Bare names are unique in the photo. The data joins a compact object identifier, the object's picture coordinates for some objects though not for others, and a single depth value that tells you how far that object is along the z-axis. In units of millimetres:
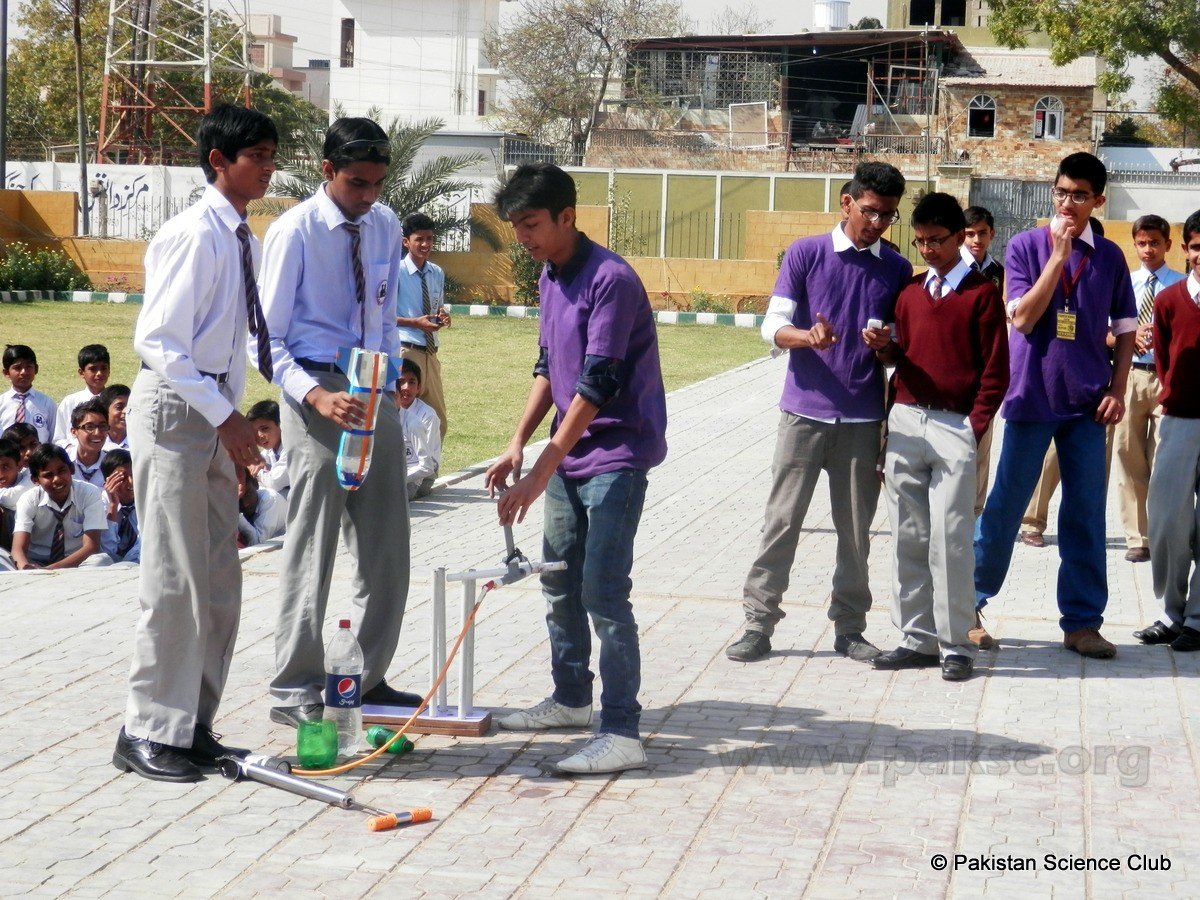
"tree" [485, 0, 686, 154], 59656
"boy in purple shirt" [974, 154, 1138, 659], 6562
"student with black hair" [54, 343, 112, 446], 10844
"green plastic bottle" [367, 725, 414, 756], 5277
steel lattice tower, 46312
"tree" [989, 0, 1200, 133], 29719
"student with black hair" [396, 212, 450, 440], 10727
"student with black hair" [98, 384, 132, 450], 10047
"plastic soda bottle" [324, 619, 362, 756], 5172
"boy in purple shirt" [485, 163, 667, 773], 4984
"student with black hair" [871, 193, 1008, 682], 6297
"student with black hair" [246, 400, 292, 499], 9812
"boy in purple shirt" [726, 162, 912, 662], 6543
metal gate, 40312
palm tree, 34250
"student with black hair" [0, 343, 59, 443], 10992
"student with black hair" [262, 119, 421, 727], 5418
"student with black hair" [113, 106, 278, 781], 4785
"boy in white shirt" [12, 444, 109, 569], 8641
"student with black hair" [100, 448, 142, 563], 9123
